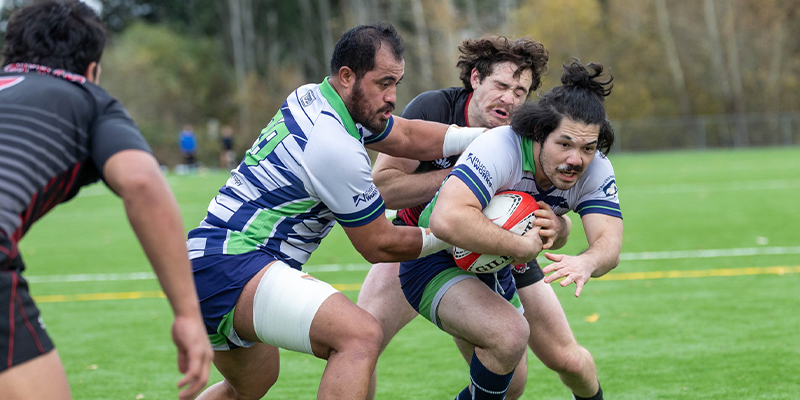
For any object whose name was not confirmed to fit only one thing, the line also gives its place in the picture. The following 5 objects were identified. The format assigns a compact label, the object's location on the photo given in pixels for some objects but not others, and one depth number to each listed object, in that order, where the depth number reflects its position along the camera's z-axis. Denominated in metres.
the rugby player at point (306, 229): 7.06
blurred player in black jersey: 5.04
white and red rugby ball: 8.02
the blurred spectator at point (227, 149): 80.62
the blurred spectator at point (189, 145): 72.75
